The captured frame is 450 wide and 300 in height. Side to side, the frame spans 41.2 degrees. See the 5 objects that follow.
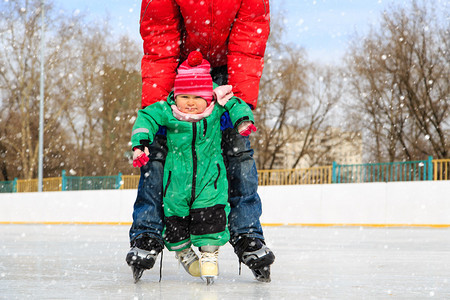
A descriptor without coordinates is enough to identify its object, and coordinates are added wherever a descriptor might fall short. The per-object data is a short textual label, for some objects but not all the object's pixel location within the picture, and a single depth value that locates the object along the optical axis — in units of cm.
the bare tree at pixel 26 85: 2294
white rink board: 1103
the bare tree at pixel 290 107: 2112
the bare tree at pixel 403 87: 2114
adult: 254
